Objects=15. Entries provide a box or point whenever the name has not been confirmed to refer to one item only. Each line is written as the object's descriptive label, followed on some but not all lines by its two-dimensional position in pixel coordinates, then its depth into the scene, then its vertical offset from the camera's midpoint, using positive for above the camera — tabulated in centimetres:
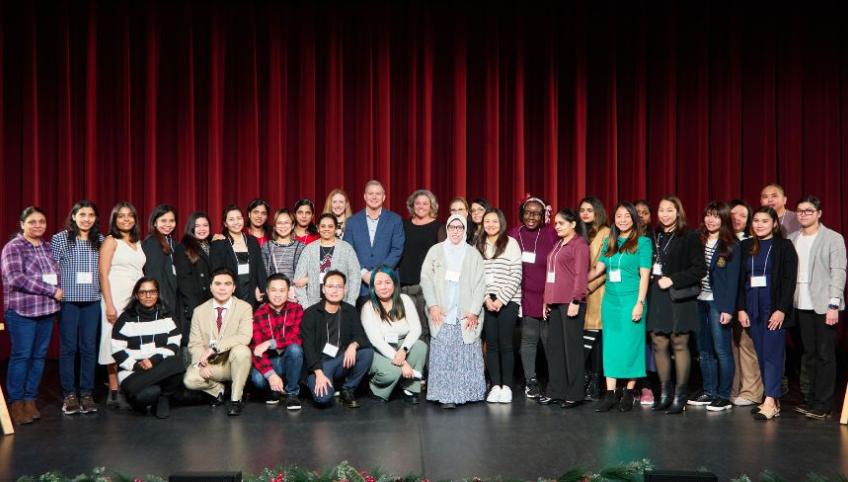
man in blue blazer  518 +8
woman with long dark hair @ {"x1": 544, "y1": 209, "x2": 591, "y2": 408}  460 -39
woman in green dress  447 -33
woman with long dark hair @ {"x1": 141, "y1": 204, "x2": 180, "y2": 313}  480 -5
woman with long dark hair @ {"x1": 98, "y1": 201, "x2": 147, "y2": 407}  462 -15
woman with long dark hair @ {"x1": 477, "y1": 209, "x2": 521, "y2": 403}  481 -34
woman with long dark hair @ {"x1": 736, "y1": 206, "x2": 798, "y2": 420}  429 -28
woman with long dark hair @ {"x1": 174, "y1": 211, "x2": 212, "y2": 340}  486 -14
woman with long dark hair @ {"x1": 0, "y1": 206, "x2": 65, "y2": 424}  420 -34
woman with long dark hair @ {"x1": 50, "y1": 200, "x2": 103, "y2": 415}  446 -33
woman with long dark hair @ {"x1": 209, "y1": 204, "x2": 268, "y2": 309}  489 -7
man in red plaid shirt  465 -62
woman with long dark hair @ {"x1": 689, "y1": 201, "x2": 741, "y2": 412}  448 -34
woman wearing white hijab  464 -45
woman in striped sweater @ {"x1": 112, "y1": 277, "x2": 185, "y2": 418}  436 -63
